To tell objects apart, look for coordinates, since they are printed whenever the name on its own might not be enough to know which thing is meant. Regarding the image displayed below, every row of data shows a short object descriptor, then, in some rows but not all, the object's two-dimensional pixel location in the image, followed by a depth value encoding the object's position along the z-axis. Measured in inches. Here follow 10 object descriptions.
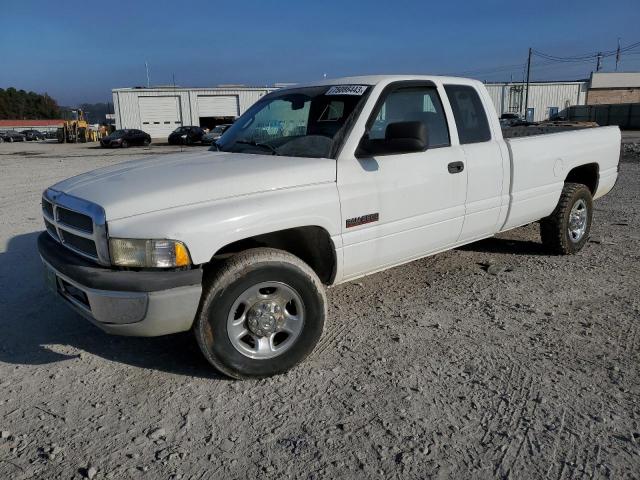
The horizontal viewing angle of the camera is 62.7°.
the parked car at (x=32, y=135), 2405.3
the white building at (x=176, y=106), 2017.7
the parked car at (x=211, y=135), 1316.7
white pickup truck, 115.5
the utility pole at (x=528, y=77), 2033.7
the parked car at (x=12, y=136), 2317.9
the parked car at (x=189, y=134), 1415.5
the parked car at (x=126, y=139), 1400.1
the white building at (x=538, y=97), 2266.2
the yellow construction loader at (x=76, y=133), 1825.8
